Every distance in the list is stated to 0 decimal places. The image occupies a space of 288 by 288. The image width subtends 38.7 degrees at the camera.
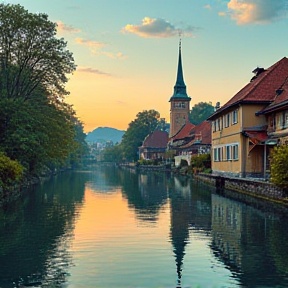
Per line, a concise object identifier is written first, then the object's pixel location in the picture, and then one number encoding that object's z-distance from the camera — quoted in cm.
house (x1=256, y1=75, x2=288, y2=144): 2920
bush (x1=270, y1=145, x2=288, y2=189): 2217
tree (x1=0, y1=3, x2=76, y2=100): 3497
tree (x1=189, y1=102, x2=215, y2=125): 12578
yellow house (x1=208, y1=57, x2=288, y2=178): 3350
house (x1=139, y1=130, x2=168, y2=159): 11401
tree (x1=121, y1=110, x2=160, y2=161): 12188
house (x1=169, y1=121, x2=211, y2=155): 6731
